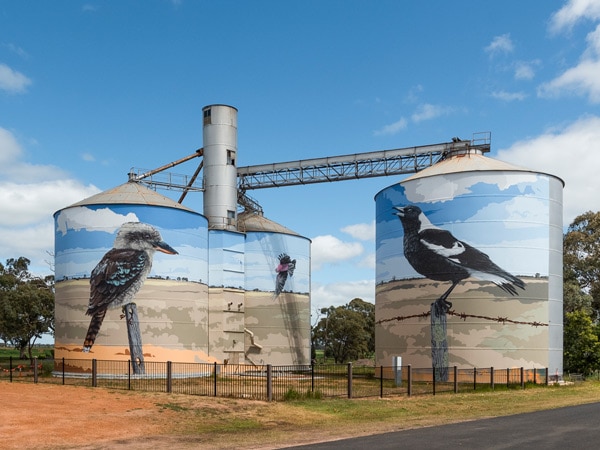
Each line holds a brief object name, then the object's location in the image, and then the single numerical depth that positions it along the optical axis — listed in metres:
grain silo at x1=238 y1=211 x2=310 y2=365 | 58.66
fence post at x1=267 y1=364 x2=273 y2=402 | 27.75
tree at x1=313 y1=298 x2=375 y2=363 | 107.94
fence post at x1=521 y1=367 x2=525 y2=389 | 38.02
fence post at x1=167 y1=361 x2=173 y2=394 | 30.16
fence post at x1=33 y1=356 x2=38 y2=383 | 34.94
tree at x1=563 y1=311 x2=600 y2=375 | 49.56
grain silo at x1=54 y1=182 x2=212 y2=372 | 44.19
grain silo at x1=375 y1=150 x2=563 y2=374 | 41.59
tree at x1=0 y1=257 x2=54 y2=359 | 85.81
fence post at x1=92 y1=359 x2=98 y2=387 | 32.67
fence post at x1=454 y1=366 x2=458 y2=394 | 33.58
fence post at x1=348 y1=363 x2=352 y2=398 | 29.52
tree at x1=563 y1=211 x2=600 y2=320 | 84.38
